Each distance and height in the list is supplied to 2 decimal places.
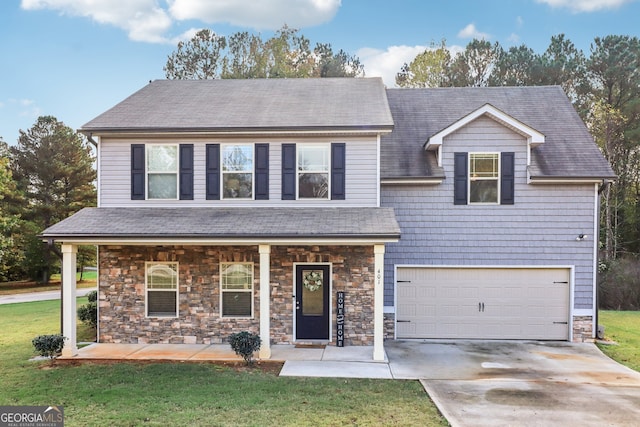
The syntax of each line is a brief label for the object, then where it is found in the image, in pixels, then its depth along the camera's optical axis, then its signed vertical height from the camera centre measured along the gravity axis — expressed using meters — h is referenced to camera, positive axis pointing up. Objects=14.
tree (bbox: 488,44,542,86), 24.38 +8.14
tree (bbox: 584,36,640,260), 22.70 +4.69
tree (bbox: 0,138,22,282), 25.48 -1.59
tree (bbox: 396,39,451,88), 25.30 +8.42
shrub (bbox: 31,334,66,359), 8.93 -3.00
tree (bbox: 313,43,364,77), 28.05 +9.90
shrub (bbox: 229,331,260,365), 8.73 -2.90
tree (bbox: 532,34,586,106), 24.34 +8.19
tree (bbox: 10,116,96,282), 29.80 +2.01
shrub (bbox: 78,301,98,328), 11.47 -3.04
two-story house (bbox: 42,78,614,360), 10.34 -0.31
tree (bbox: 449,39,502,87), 25.48 +8.77
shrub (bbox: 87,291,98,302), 12.62 -2.82
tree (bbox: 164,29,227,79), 27.55 +9.71
